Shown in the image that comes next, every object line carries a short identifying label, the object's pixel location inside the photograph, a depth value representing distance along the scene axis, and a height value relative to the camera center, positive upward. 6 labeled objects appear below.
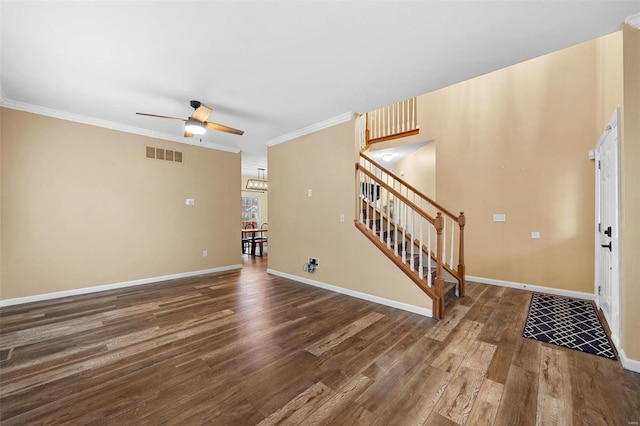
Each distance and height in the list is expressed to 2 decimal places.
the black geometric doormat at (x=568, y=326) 2.37 -1.26
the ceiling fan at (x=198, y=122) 3.14 +1.21
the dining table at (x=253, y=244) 7.41 -0.95
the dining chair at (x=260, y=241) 7.34 -0.83
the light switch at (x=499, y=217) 4.27 -0.08
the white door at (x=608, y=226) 2.29 -0.15
